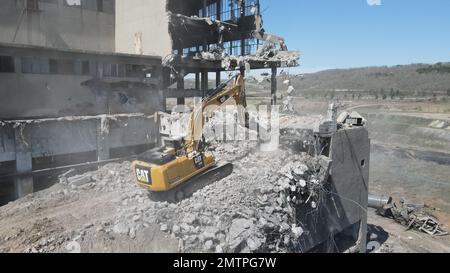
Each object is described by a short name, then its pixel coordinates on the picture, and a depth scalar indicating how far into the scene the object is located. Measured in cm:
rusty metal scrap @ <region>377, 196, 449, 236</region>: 1811
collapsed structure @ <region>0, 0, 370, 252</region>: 924
